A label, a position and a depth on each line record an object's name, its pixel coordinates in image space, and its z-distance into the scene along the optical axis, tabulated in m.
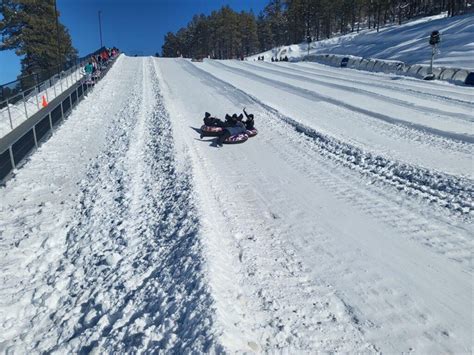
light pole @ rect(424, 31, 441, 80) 24.87
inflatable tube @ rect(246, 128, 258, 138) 12.56
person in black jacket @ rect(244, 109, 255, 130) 12.80
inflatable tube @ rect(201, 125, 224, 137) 12.77
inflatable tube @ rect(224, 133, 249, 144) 12.01
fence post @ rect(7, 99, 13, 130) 13.80
